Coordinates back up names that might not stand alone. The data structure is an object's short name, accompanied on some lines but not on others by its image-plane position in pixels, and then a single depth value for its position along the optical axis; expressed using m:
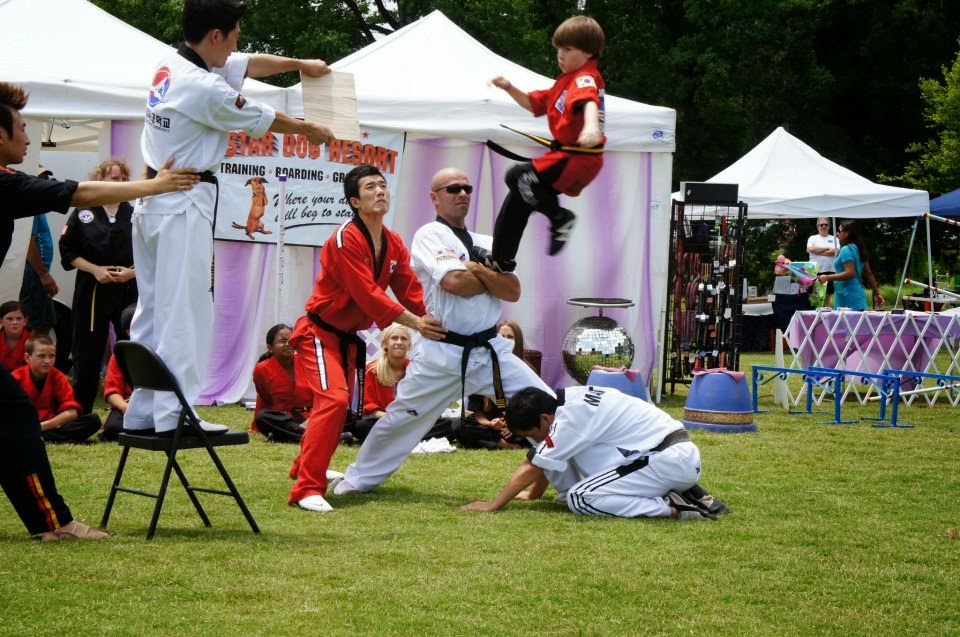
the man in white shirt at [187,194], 5.04
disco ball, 10.55
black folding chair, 5.03
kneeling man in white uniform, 5.78
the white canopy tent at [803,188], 16.88
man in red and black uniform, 6.06
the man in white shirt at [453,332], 6.09
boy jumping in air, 5.12
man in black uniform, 4.71
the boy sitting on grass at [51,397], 7.72
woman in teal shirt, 12.85
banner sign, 10.34
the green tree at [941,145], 26.77
